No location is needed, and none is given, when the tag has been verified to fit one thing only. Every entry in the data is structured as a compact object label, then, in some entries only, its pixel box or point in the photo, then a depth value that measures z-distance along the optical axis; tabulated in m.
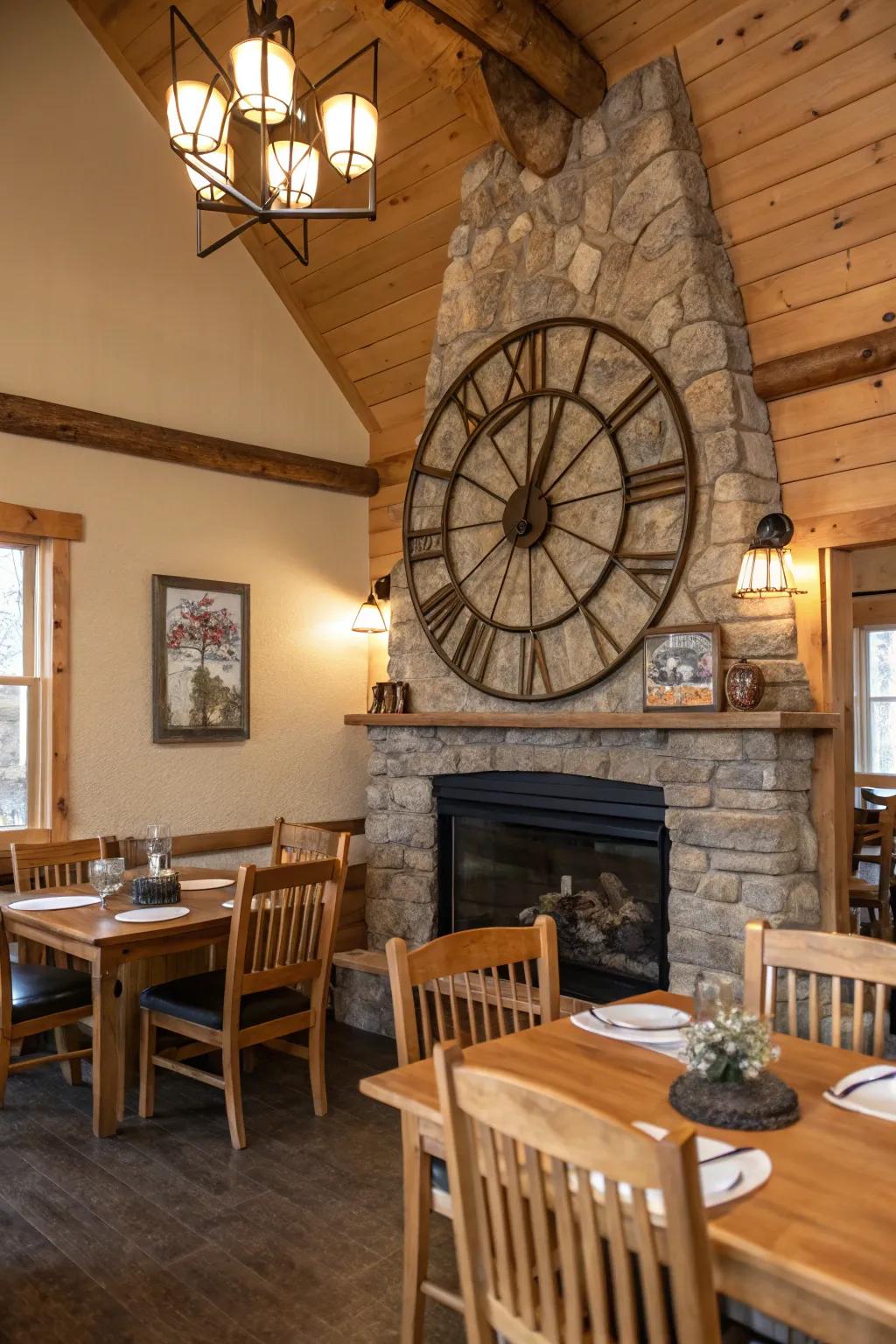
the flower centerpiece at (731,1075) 1.69
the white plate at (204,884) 4.05
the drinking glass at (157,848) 3.90
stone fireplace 3.50
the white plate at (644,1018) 2.16
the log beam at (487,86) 3.75
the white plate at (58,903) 3.65
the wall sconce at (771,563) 3.44
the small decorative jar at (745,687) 3.45
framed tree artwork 4.76
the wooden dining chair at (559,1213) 1.14
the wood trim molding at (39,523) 4.27
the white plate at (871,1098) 1.72
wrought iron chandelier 2.34
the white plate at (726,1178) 1.41
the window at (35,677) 4.36
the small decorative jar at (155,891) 3.70
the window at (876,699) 8.08
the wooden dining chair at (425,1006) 2.01
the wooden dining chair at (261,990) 3.32
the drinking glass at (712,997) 1.78
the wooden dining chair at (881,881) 4.81
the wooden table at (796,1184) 1.24
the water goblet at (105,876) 3.68
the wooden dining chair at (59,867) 3.88
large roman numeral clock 3.88
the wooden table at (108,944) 3.28
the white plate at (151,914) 3.43
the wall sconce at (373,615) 5.25
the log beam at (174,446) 4.34
